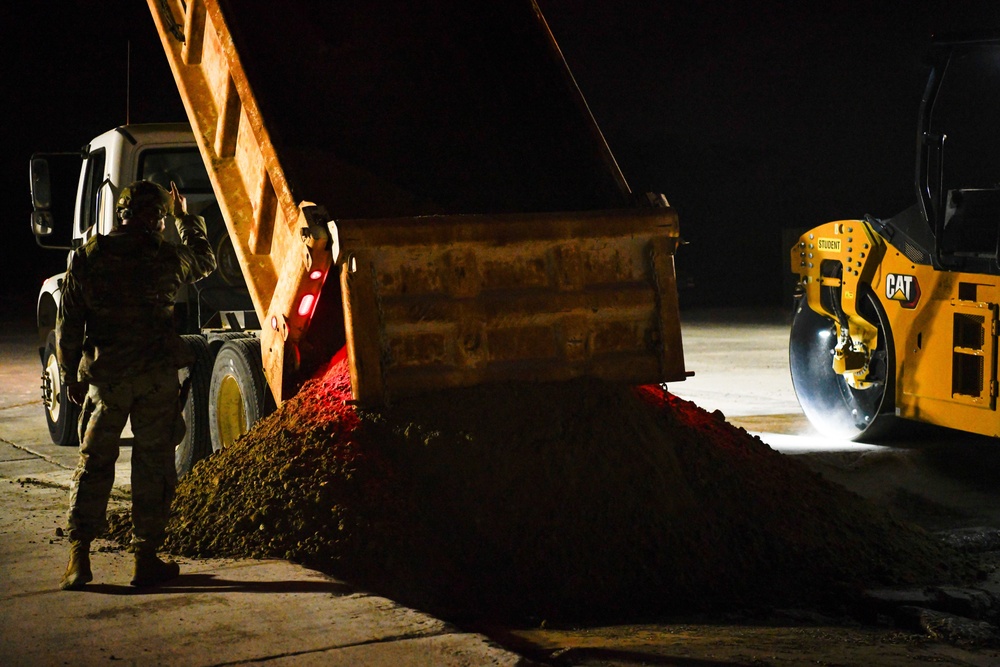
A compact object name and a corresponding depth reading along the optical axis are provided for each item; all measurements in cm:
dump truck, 608
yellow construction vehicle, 766
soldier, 520
